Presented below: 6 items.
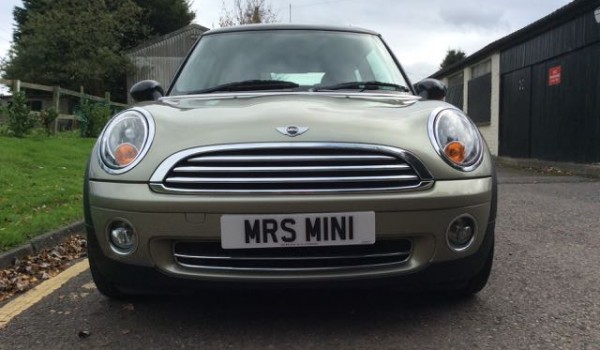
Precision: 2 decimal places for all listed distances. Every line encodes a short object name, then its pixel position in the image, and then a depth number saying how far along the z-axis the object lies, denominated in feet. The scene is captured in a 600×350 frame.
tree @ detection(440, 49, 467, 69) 185.37
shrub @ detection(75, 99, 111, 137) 48.96
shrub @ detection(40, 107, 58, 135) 43.35
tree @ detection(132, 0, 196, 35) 143.08
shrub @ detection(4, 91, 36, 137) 38.52
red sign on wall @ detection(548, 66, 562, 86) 43.27
